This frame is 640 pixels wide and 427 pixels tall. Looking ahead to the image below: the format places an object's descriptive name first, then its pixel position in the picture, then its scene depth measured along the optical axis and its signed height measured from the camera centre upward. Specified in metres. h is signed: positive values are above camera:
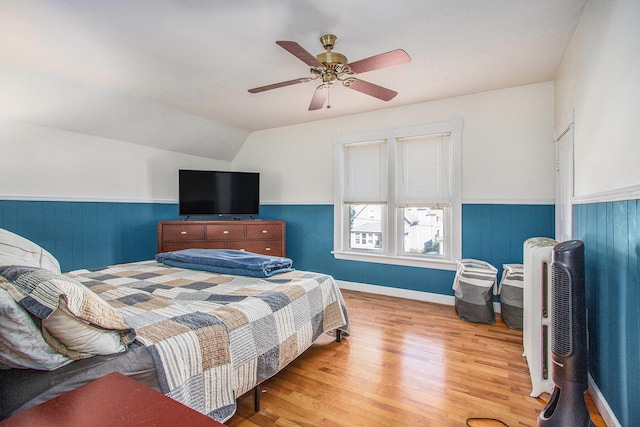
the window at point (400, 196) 3.66 +0.24
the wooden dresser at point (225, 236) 4.14 -0.30
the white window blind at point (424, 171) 3.68 +0.53
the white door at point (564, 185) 2.51 +0.27
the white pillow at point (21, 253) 1.31 -0.19
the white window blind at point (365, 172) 4.09 +0.57
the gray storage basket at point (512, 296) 2.90 -0.77
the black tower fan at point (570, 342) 1.45 -0.60
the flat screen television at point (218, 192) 4.47 +0.32
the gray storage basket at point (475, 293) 3.05 -0.78
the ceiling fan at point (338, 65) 2.00 +1.04
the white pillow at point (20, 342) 0.89 -0.39
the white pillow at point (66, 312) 0.97 -0.33
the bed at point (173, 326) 1.00 -0.52
